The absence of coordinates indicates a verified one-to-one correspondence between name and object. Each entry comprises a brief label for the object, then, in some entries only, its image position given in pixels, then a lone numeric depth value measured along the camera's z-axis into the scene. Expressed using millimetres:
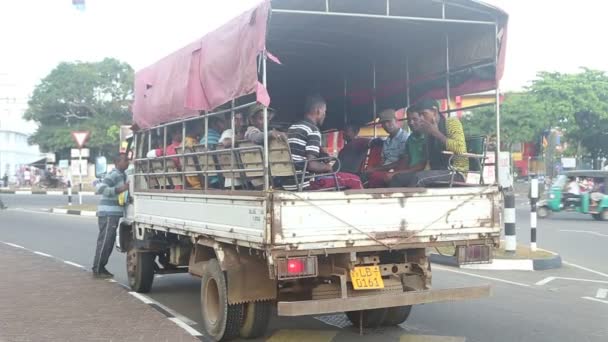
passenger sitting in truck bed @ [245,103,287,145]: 5359
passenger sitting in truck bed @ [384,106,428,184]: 6785
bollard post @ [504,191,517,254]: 10727
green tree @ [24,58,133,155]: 53656
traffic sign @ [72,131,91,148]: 23253
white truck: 4996
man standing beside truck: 9172
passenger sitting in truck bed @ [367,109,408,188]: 7346
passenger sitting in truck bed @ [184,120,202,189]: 6676
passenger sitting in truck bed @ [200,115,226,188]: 6602
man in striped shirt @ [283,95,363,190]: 5711
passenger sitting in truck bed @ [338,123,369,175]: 7871
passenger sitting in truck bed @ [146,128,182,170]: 7374
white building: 76375
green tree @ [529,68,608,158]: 33125
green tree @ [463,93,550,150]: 33719
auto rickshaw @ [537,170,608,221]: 20375
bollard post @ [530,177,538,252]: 11547
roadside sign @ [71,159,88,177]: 25625
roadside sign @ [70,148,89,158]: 26950
